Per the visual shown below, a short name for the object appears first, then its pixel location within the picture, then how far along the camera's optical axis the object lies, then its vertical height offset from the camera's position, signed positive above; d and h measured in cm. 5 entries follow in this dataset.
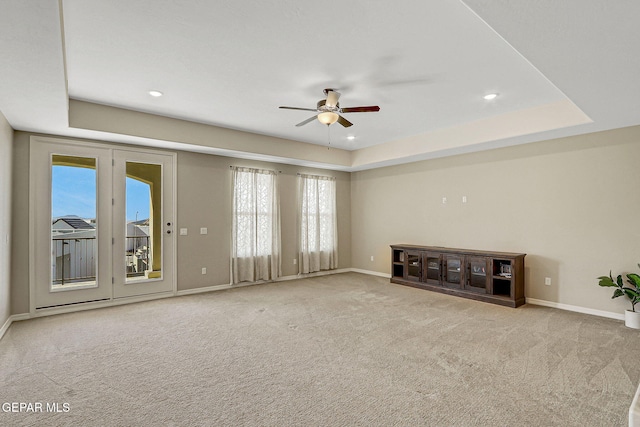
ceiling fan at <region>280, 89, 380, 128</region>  377 +129
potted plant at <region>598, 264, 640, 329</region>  391 -91
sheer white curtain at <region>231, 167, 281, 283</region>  625 -10
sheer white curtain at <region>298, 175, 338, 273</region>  720 -6
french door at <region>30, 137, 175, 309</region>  447 +2
